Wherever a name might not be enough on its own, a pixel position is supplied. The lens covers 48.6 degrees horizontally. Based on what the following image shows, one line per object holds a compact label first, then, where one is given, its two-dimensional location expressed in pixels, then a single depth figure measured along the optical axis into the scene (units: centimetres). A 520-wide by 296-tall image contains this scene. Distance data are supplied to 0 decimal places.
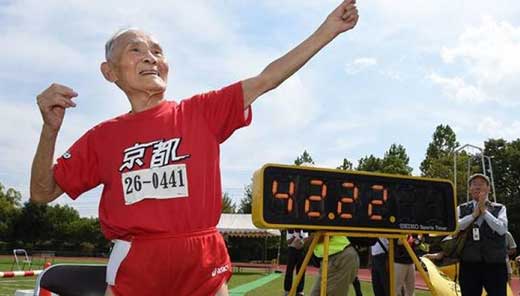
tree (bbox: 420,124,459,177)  6689
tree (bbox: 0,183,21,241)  5259
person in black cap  664
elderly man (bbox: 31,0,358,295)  186
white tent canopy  2775
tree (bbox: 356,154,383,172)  6133
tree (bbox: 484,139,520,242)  5488
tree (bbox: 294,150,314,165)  6900
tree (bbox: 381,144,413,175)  5819
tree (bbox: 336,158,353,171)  6616
